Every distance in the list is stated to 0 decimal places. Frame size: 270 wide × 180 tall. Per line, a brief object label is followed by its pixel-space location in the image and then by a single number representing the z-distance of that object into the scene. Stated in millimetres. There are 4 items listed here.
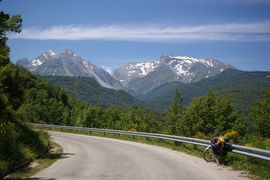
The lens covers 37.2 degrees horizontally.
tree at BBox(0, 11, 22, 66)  18500
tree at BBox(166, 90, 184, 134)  100025
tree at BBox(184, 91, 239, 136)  65188
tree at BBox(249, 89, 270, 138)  60125
